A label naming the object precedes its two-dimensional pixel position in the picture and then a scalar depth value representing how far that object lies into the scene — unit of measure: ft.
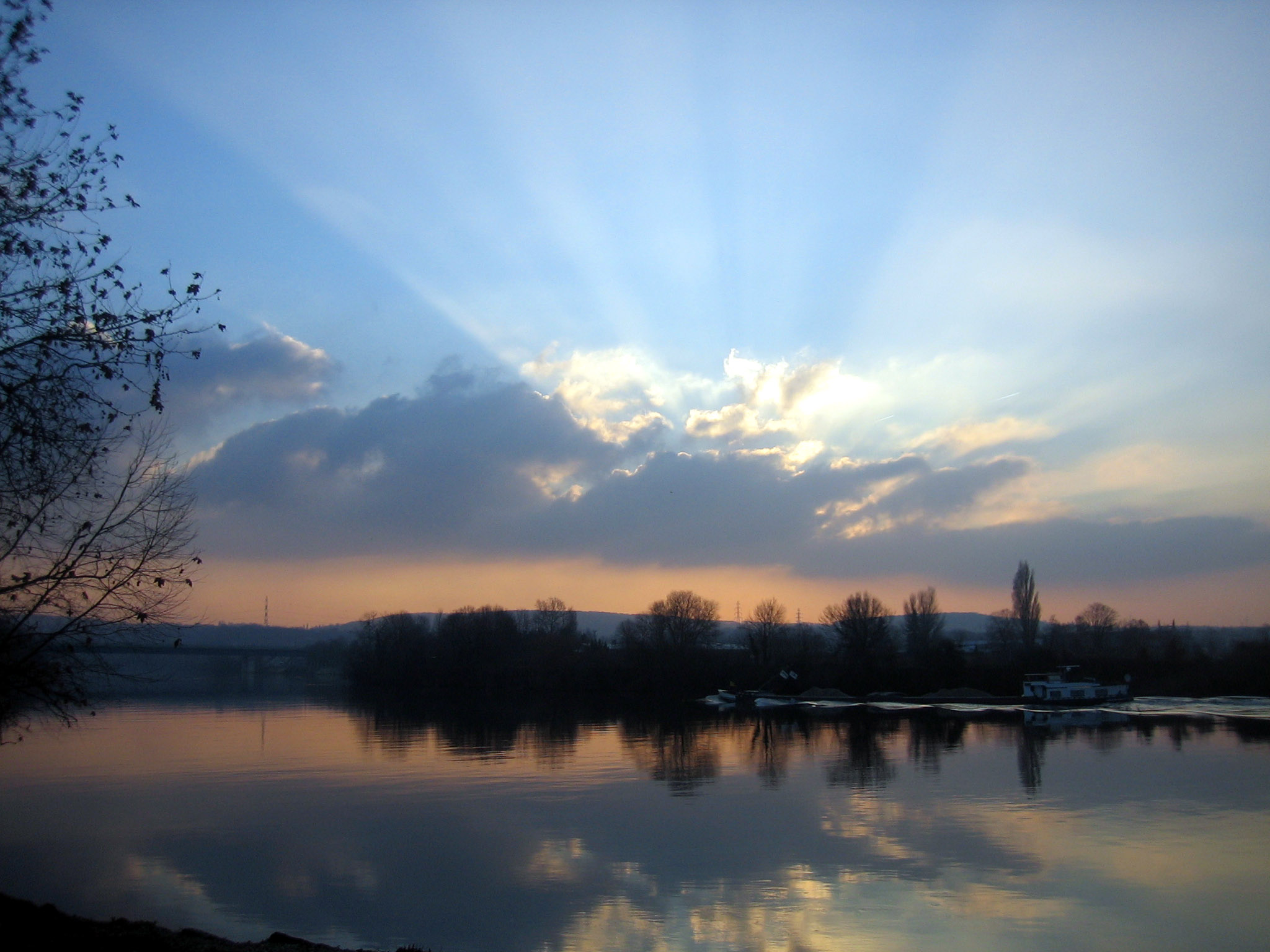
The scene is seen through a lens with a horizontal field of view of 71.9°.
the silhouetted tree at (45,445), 30.83
